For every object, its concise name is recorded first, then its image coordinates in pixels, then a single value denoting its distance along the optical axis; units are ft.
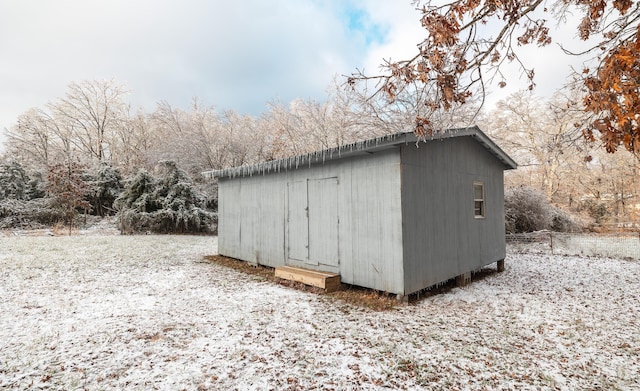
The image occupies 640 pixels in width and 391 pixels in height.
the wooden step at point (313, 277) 17.53
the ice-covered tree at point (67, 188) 46.37
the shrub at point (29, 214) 46.91
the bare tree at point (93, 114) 66.69
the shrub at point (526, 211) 41.22
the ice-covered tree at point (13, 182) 49.78
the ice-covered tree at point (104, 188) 56.70
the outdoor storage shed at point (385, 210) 15.96
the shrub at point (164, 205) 46.80
